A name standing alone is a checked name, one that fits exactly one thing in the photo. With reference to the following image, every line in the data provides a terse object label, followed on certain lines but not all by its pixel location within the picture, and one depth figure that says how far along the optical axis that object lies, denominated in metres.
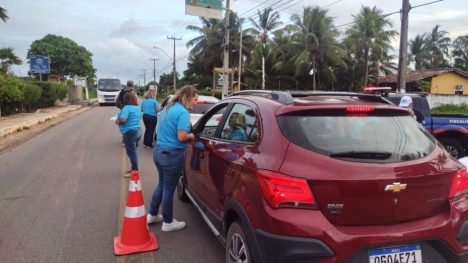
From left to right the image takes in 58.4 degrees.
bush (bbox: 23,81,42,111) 25.76
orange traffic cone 4.50
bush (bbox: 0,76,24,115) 21.41
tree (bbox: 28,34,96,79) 67.31
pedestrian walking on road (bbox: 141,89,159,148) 11.55
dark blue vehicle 9.40
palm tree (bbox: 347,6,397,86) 46.06
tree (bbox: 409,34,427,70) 69.31
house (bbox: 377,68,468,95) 42.47
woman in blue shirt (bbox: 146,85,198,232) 4.77
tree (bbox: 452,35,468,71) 67.38
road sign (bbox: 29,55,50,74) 40.56
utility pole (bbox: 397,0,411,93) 18.50
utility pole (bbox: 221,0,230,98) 26.28
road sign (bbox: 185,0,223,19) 21.47
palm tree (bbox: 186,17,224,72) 54.03
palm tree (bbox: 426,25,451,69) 69.25
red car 2.81
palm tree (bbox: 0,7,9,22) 19.61
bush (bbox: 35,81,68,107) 32.53
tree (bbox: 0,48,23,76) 37.44
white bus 39.84
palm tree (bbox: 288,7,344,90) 46.22
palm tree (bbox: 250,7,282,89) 56.44
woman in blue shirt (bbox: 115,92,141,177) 7.51
